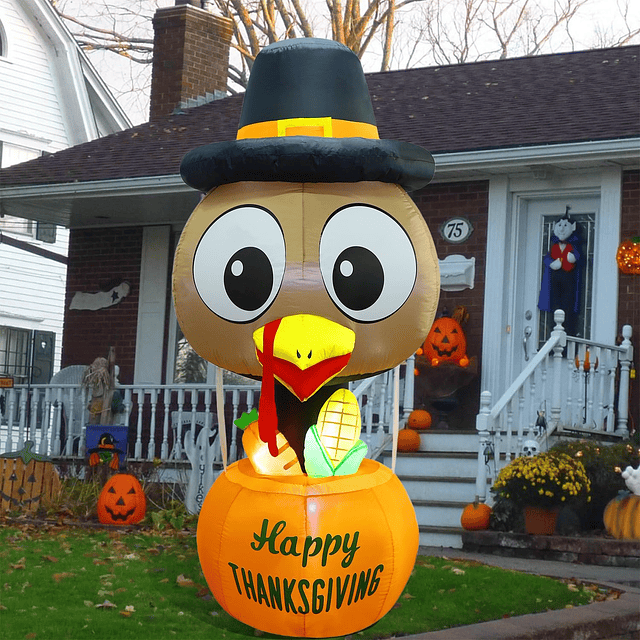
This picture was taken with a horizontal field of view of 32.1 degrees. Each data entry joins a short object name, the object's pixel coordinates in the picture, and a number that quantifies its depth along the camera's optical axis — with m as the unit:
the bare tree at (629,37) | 23.05
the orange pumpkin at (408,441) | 9.83
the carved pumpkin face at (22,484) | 10.02
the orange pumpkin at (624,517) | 8.24
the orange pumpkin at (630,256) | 9.83
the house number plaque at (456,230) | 10.95
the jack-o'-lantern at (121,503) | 9.24
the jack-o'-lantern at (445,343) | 10.40
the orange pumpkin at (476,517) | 8.64
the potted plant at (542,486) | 8.25
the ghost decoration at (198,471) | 9.81
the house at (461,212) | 9.93
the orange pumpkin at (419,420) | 10.11
